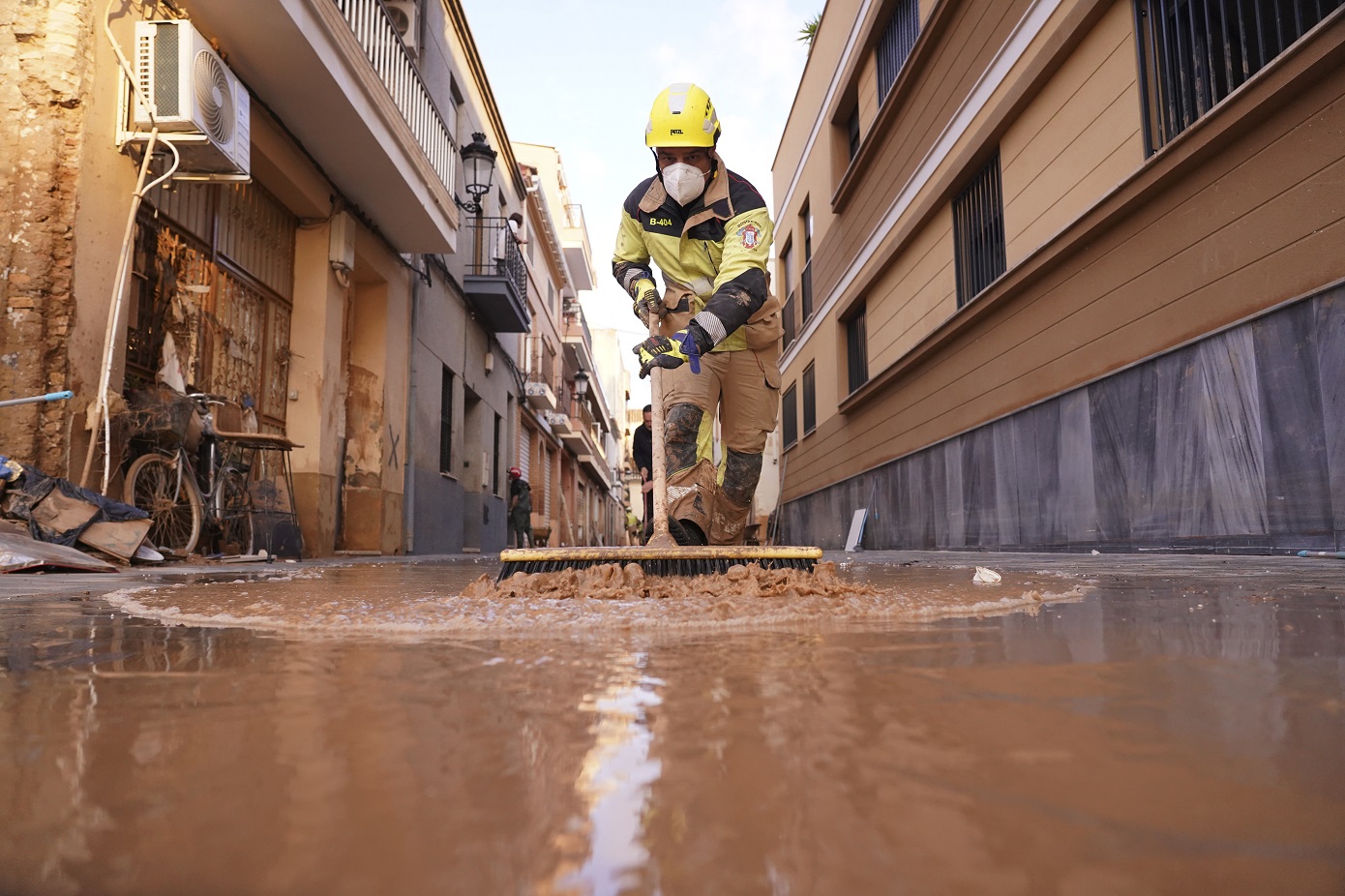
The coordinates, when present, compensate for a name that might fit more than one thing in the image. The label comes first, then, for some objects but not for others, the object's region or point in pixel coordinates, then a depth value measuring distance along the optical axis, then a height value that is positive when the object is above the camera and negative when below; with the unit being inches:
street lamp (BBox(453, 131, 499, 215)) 386.0 +174.4
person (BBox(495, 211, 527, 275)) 460.4 +172.3
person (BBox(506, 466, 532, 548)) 519.2 +17.9
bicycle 173.6 +11.0
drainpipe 338.6 +25.4
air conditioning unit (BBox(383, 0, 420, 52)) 333.4 +212.4
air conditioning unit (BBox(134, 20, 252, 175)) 171.3 +95.5
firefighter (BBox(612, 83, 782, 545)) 115.3 +34.6
